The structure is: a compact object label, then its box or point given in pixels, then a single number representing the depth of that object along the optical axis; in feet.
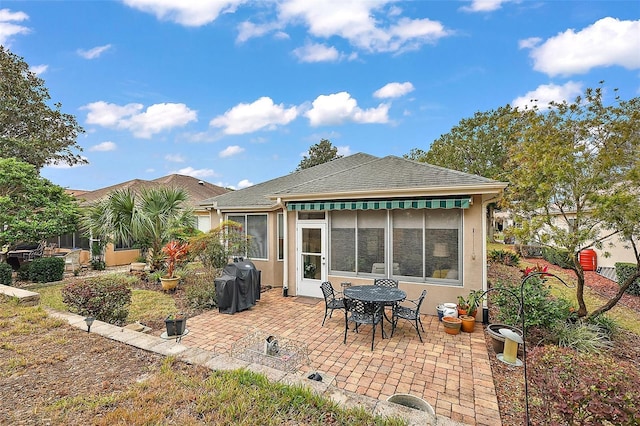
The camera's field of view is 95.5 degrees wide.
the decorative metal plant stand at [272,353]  16.10
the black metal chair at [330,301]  23.43
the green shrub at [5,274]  35.17
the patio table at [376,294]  20.29
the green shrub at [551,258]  50.70
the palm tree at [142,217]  40.70
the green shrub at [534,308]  19.84
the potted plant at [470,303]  22.15
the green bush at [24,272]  40.22
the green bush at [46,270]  38.99
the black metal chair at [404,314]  20.79
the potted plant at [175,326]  20.62
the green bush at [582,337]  18.21
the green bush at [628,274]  34.81
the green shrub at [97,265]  50.62
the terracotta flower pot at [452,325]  21.75
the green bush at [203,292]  29.07
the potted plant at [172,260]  35.86
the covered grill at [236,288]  26.78
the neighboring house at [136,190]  54.80
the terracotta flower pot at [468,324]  22.35
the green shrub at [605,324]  21.21
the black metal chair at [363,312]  20.15
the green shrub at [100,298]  21.89
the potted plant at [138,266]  46.32
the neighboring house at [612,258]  45.37
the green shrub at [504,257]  54.49
